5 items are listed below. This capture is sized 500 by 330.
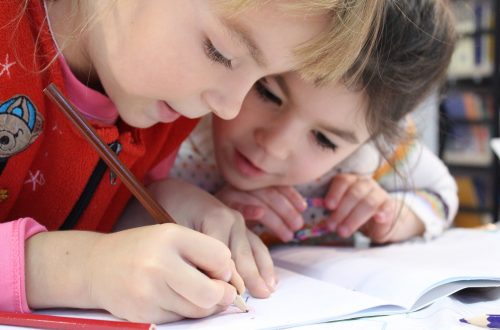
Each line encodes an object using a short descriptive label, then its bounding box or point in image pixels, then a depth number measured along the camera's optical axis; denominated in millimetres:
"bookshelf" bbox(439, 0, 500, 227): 2350
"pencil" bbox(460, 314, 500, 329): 455
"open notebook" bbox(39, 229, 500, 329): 469
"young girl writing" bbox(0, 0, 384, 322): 460
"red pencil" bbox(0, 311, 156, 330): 408
